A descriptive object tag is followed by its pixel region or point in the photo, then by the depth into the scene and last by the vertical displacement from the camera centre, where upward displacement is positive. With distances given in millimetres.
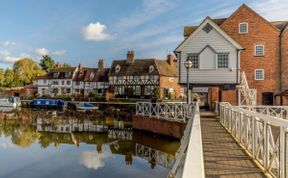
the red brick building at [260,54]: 21993 +4300
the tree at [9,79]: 63126 +3937
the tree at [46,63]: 76862 +10724
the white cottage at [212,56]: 18688 +3434
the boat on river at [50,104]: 37111 -1987
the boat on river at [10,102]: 38399 -1835
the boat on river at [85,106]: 34276 -2222
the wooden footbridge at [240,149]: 3518 -1523
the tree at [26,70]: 67466 +7357
